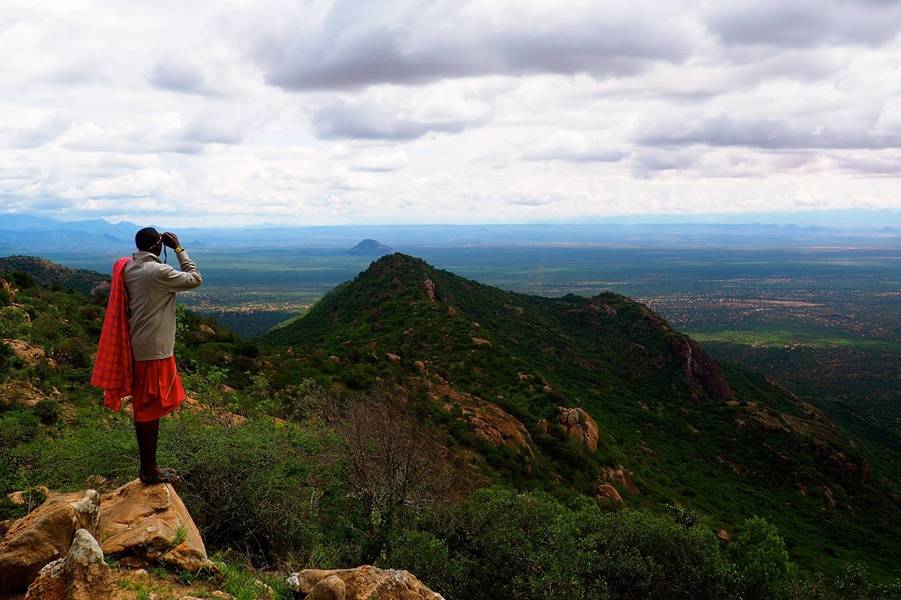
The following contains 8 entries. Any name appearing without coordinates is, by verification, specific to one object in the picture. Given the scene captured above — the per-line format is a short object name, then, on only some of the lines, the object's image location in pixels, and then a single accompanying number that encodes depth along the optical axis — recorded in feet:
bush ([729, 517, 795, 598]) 39.47
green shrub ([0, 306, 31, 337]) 49.87
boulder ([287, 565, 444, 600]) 17.88
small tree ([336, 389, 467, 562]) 30.78
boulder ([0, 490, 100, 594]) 15.58
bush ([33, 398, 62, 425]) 36.09
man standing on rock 19.12
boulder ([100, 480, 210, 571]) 17.58
